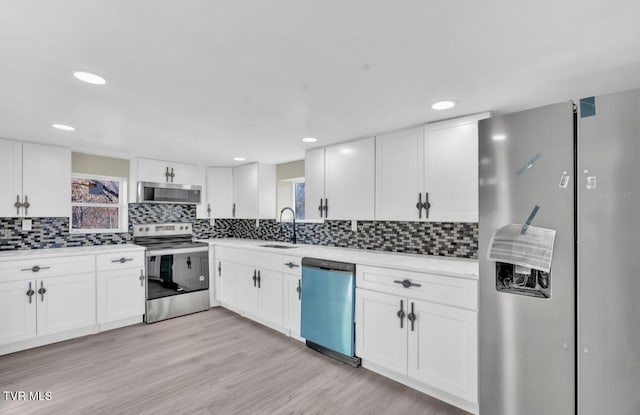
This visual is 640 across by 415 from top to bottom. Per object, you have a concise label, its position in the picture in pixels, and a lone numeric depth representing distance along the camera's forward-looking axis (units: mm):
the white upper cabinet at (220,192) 4801
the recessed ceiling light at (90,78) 1706
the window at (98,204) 3877
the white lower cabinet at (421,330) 2021
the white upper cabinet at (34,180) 3184
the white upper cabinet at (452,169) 2342
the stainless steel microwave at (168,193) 4078
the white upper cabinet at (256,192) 4449
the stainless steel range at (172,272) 3875
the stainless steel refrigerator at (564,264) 1348
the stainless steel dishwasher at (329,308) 2684
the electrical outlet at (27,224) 3465
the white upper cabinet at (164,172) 4094
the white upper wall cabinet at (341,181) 3051
